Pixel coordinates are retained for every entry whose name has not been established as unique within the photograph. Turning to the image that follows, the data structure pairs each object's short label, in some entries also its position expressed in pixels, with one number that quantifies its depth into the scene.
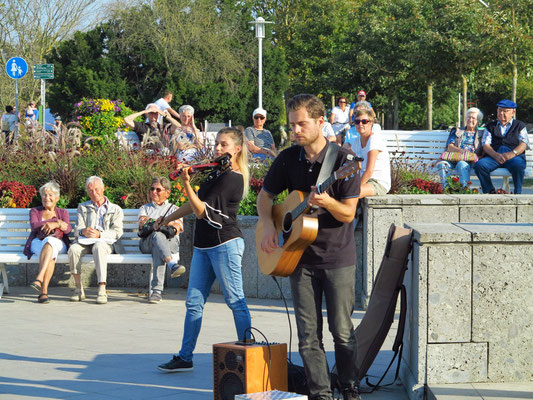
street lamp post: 29.30
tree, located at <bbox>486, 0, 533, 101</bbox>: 24.12
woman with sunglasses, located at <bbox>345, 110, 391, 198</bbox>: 8.90
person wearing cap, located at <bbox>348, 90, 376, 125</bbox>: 17.15
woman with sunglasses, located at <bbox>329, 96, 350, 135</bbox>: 18.55
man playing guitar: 5.20
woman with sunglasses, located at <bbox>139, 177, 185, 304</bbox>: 9.84
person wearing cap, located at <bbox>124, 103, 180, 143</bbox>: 15.05
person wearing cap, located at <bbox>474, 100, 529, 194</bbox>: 12.12
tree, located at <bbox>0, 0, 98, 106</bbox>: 42.59
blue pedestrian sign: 20.97
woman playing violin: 6.45
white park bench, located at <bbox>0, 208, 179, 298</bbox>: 10.16
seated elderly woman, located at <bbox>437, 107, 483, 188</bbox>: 12.55
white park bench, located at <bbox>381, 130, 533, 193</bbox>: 15.14
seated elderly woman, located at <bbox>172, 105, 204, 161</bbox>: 12.36
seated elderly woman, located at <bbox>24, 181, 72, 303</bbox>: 9.95
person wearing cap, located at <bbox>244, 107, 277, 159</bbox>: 12.59
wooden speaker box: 5.34
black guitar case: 5.96
